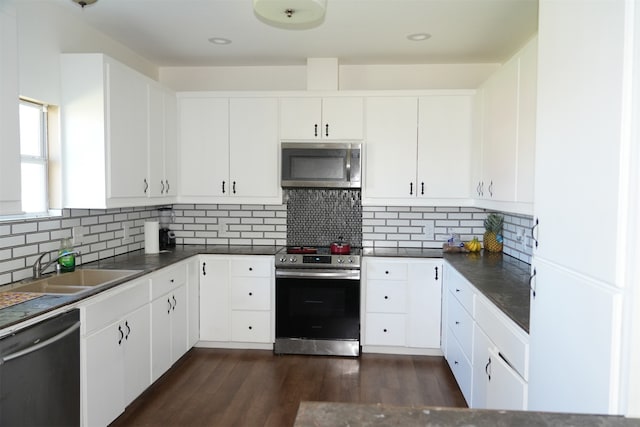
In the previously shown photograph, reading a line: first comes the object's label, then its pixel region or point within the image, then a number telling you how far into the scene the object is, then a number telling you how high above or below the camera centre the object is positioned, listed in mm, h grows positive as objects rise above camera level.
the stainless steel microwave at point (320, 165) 3877 +268
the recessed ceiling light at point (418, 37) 3344 +1224
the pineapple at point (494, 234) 3994 -341
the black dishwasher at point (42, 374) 1780 -794
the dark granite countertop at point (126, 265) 1941 -516
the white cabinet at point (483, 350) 1958 -840
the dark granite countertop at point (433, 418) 1033 -531
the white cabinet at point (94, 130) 2906 +426
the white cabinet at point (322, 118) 3969 +695
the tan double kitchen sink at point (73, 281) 2562 -549
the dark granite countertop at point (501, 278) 2137 -529
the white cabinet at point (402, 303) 3828 -934
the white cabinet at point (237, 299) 3920 -926
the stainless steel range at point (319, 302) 3793 -922
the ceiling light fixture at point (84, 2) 2322 +1013
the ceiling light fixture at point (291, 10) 1995 +867
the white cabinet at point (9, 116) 2092 +373
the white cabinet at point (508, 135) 2509 +411
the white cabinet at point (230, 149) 4043 +420
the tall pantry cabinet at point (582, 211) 1159 -41
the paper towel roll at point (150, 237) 3822 -371
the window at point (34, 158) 2725 +224
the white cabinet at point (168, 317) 3139 -937
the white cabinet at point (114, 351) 2342 -929
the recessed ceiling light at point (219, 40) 3483 +1231
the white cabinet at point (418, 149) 3932 +419
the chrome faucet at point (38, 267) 2684 -452
